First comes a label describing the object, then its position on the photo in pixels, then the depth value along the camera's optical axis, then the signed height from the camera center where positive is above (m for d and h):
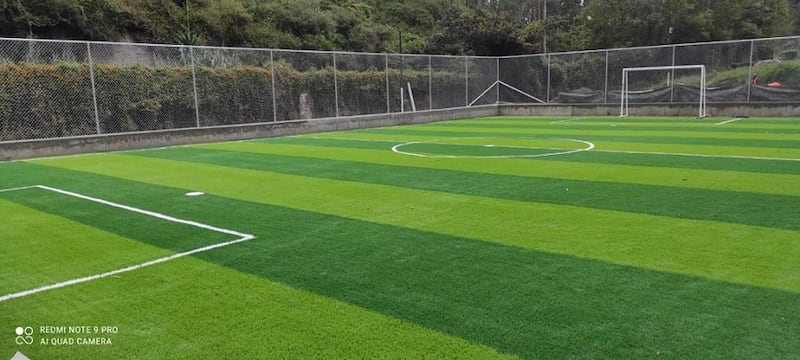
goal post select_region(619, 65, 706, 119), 25.31 -0.43
